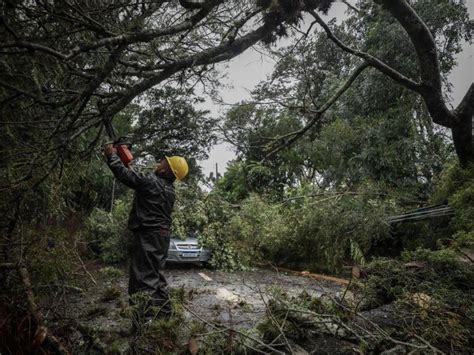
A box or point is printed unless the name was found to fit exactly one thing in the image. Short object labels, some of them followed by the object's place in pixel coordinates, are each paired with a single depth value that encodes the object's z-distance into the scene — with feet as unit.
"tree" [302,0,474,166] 15.01
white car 29.58
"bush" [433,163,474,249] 13.55
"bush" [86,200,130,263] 29.55
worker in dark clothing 12.71
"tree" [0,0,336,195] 7.82
